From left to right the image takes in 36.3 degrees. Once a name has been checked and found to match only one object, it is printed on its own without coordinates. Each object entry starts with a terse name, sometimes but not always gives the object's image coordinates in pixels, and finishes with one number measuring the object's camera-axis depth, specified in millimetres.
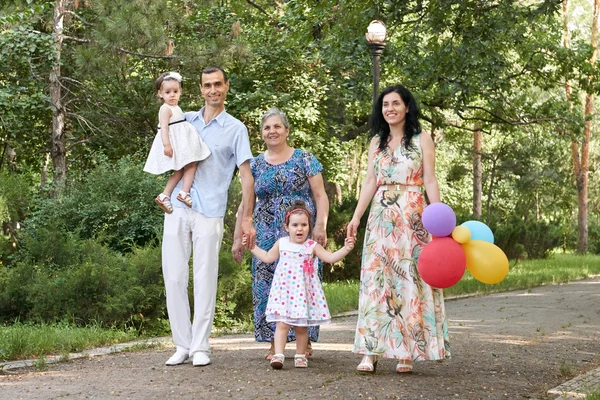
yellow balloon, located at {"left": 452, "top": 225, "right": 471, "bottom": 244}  6613
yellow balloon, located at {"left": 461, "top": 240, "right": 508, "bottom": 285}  6531
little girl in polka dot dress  6996
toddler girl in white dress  7246
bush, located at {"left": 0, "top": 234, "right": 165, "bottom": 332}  10891
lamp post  16219
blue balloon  6820
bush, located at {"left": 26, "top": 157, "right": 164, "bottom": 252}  15938
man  7281
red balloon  6379
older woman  7355
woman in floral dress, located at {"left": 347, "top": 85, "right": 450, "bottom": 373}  6762
